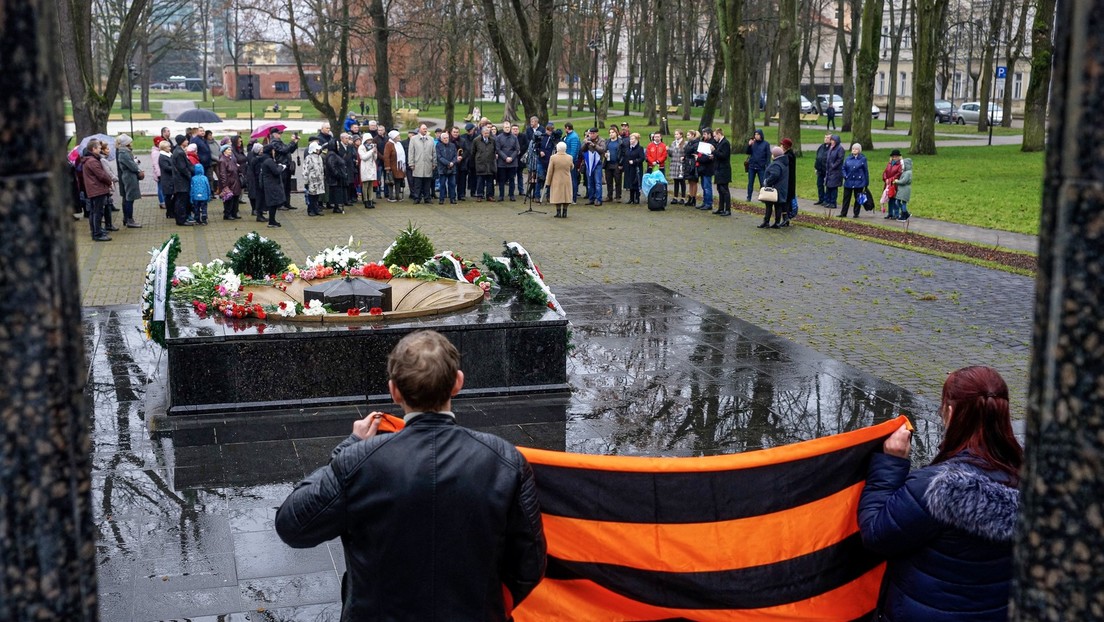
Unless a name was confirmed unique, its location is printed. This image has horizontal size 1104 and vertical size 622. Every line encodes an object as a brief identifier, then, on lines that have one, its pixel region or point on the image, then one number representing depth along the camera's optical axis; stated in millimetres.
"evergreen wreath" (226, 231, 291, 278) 11766
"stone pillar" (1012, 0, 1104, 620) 1739
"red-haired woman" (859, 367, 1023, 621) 3672
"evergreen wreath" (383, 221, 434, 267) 12312
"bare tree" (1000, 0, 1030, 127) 49844
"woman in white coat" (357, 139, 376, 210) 27078
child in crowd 23500
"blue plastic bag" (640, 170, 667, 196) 27359
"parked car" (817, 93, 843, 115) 79756
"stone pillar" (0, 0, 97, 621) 1762
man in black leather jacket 3232
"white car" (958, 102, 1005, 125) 67312
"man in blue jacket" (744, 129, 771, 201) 27547
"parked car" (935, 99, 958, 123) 68250
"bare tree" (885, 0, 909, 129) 56259
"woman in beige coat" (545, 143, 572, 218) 25469
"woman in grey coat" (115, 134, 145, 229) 22531
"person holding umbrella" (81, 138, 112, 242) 21016
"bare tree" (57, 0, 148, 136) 27141
